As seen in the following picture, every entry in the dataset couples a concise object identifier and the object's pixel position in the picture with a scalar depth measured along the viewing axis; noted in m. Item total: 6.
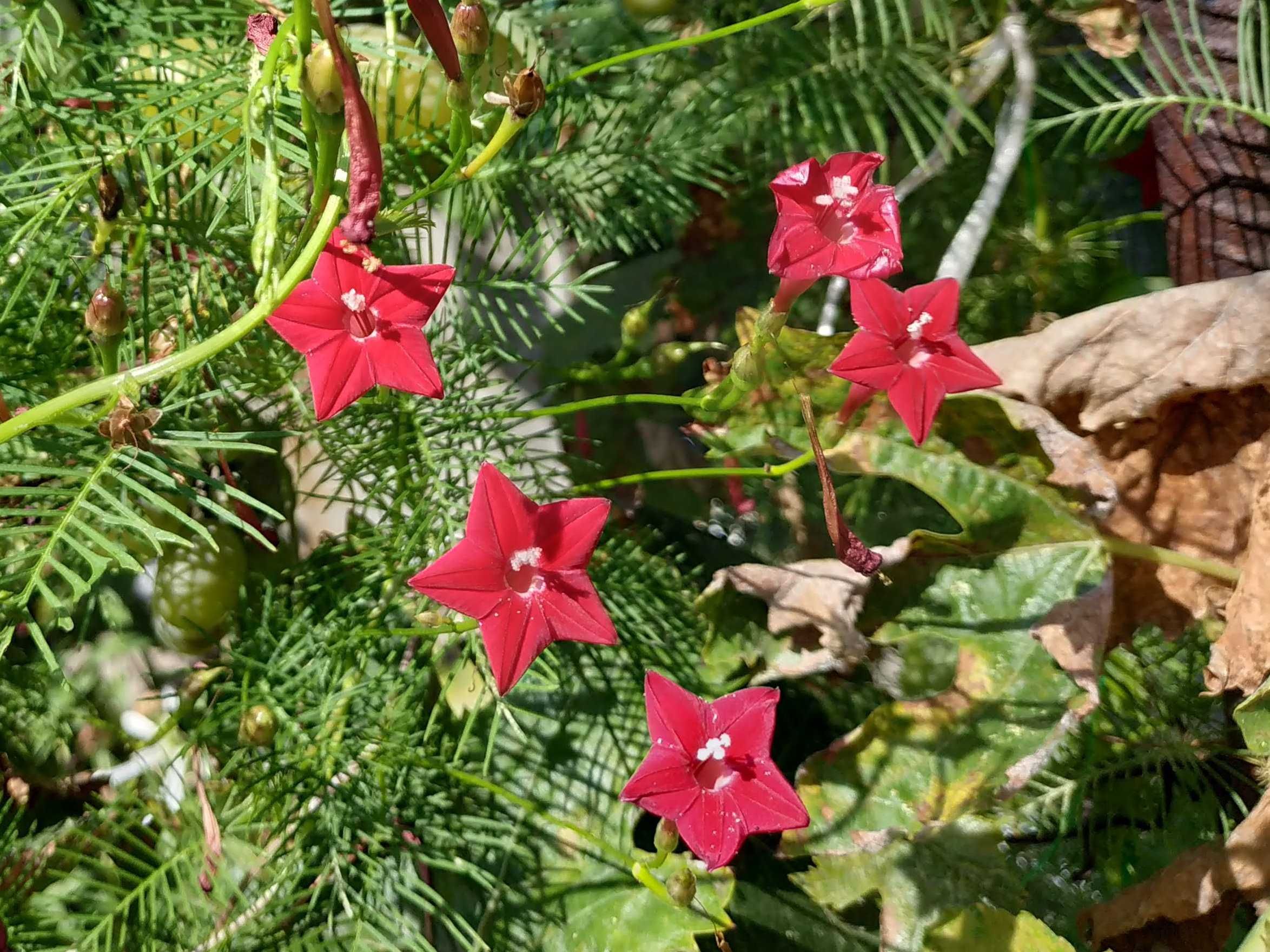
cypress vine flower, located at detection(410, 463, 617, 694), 0.11
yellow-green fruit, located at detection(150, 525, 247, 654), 0.15
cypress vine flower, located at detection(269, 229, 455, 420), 0.11
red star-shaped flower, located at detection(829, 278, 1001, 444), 0.12
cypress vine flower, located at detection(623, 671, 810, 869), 0.12
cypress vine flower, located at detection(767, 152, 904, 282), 0.12
